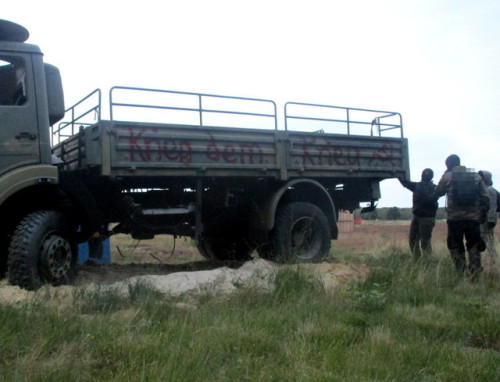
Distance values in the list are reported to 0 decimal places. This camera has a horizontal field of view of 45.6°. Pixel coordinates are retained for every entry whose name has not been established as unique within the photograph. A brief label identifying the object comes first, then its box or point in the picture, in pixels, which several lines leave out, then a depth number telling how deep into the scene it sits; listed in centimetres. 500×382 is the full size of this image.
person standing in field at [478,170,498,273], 935
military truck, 641
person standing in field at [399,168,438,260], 1002
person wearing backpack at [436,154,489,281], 824
